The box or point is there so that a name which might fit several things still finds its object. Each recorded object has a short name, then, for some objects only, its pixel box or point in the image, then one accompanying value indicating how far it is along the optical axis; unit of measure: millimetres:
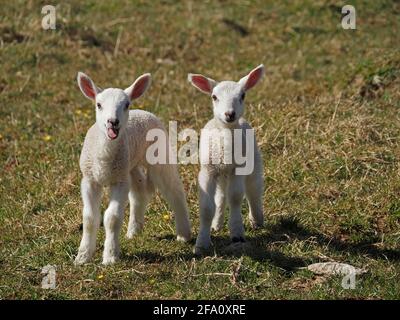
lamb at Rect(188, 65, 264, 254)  12004
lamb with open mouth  11621
